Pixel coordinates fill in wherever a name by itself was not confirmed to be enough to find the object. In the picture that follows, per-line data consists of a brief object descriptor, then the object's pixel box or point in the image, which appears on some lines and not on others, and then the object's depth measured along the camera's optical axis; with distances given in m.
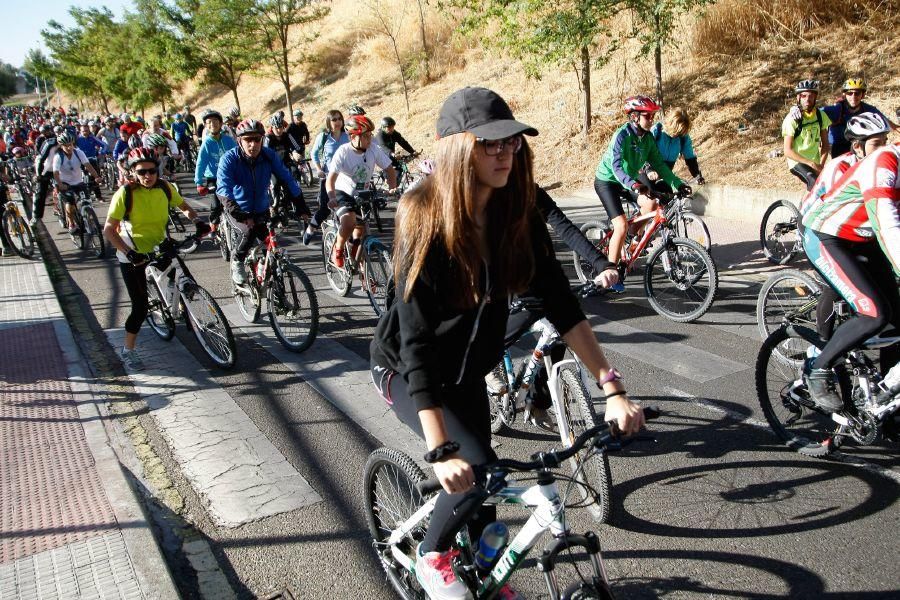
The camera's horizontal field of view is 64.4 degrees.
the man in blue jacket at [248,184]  7.43
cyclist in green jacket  7.56
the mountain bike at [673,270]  7.20
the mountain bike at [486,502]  2.27
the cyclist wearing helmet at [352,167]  8.45
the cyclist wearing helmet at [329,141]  11.97
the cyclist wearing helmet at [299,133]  18.38
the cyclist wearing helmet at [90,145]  20.22
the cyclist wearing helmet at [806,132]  8.88
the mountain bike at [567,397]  3.86
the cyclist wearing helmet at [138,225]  6.47
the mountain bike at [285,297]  7.03
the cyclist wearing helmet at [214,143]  10.84
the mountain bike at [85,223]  12.72
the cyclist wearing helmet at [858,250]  3.87
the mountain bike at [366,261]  8.05
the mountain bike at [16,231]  11.95
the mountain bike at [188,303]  6.62
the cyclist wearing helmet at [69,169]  13.09
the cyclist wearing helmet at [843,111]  8.99
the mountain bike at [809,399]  4.10
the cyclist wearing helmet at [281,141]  14.55
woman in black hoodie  2.25
